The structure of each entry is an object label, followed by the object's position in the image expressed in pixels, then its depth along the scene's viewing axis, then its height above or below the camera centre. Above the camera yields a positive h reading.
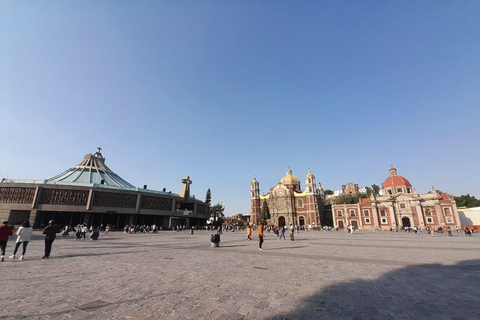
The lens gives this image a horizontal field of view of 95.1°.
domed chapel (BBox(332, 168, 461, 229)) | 57.97 +3.11
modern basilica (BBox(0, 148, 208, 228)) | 41.75 +3.92
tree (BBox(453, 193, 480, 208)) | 81.78 +6.96
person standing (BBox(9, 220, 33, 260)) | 9.59 -0.59
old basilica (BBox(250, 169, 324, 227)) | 77.75 +5.53
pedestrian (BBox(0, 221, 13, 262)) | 9.23 -0.58
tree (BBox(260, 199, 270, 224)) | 72.11 +2.45
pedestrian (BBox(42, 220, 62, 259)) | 10.03 -0.70
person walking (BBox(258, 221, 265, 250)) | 14.00 -0.83
